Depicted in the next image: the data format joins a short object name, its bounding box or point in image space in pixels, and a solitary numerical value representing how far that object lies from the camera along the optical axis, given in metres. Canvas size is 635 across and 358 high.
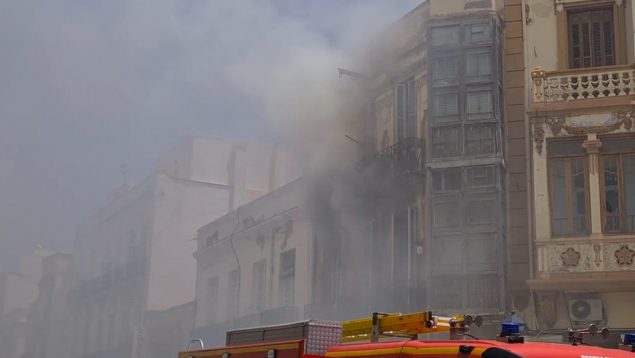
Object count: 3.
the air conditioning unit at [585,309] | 18.17
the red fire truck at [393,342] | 6.18
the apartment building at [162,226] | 36.28
